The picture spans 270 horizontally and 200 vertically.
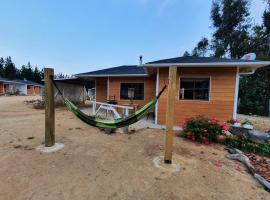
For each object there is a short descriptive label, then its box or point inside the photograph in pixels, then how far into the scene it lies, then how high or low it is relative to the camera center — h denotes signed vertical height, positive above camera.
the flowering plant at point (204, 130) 3.82 -0.88
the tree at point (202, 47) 16.92 +5.47
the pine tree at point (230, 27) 14.62 +6.94
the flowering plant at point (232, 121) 4.58 -0.74
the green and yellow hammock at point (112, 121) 2.76 -0.52
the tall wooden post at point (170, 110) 2.46 -0.25
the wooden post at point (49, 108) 2.93 -0.34
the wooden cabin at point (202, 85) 4.95 +0.36
